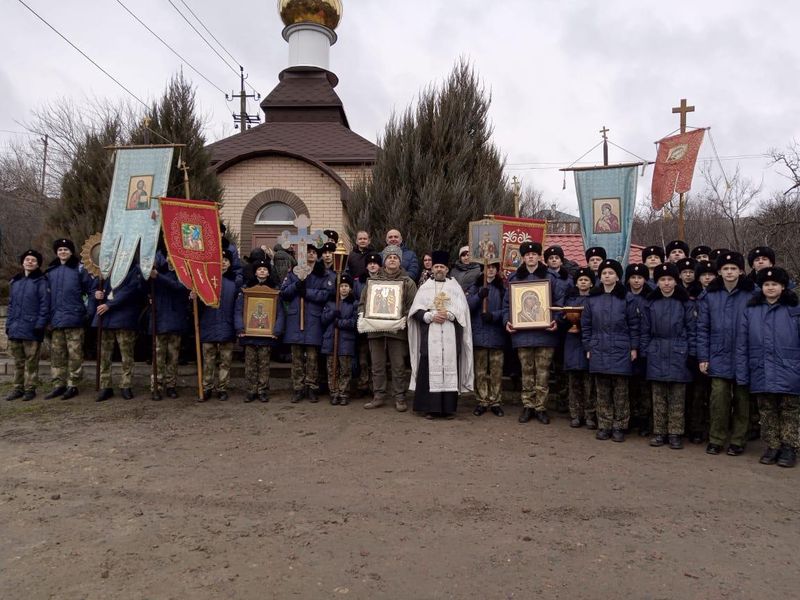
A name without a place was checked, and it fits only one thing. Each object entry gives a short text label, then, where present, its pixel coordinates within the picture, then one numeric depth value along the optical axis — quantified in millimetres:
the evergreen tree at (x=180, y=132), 10031
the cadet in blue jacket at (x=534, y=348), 6746
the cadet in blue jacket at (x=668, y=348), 5867
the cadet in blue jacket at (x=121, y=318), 7469
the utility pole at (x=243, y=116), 33375
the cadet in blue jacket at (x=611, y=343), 6082
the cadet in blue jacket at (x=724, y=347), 5652
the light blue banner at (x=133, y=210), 7324
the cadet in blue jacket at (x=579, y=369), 6527
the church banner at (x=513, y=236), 7437
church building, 13695
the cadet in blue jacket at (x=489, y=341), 7098
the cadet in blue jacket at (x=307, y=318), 7555
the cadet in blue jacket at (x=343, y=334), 7480
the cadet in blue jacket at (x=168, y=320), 7619
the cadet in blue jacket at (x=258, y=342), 7625
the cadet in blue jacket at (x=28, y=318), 7695
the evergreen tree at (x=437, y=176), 9445
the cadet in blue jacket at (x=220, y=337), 7668
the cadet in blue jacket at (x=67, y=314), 7629
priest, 6957
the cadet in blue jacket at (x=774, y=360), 5258
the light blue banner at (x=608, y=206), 8016
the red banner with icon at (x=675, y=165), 9258
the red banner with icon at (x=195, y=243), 7176
